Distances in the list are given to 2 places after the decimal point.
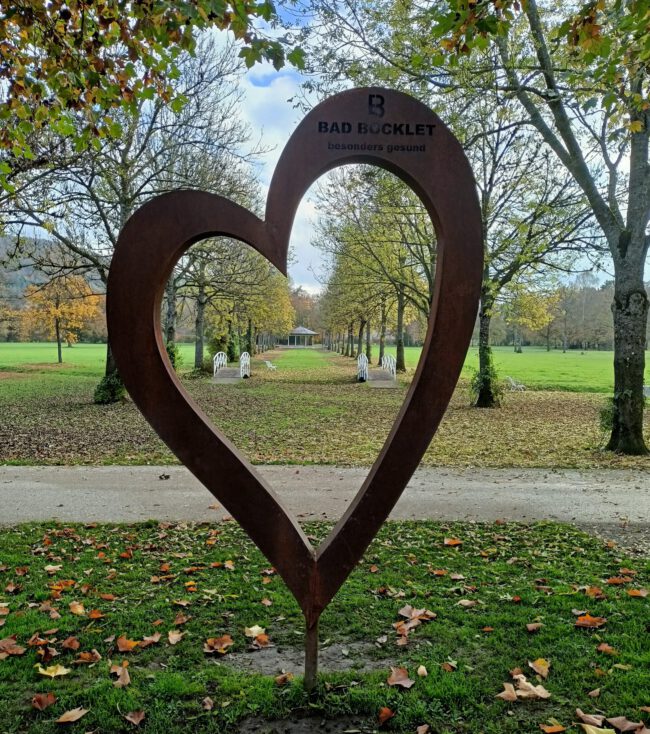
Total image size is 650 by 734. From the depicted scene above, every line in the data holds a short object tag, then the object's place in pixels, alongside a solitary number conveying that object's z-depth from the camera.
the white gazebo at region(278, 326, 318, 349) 104.62
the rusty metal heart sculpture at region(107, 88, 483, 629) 2.98
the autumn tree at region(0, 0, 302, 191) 4.88
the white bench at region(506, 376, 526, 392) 24.69
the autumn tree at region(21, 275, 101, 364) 32.41
